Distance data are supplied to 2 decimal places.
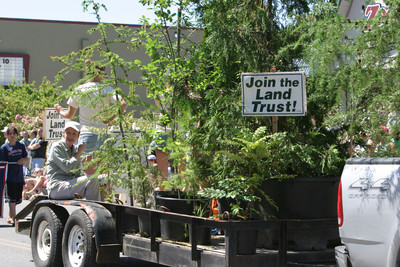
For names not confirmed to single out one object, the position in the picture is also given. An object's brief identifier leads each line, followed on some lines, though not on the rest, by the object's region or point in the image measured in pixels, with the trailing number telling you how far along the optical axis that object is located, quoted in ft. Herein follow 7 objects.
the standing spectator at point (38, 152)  61.36
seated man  25.67
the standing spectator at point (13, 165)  40.75
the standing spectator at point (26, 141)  68.34
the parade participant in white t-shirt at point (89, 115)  25.80
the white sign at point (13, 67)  140.67
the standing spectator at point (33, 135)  67.62
